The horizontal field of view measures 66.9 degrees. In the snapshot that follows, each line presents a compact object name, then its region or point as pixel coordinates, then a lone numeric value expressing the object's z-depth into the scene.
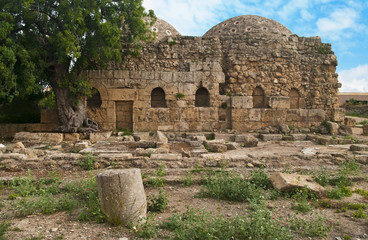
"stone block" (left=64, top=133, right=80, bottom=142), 11.71
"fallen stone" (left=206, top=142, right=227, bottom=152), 9.93
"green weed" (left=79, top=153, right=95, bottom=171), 7.02
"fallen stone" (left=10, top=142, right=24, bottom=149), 8.77
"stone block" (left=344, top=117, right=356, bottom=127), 15.83
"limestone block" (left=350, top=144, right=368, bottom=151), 9.23
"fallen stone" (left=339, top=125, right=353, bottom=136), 13.91
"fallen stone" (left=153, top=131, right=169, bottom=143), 11.21
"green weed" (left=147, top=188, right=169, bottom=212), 4.67
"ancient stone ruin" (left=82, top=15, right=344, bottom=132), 13.86
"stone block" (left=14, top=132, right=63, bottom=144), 11.10
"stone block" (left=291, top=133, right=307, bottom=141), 13.17
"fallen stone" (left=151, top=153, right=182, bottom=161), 7.48
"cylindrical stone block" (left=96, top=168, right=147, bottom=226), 4.09
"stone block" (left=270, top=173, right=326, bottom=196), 5.32
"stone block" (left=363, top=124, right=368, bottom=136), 14.44
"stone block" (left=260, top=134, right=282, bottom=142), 13.01
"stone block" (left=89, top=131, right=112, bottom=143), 11.88
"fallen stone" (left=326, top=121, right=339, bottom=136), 14.20
